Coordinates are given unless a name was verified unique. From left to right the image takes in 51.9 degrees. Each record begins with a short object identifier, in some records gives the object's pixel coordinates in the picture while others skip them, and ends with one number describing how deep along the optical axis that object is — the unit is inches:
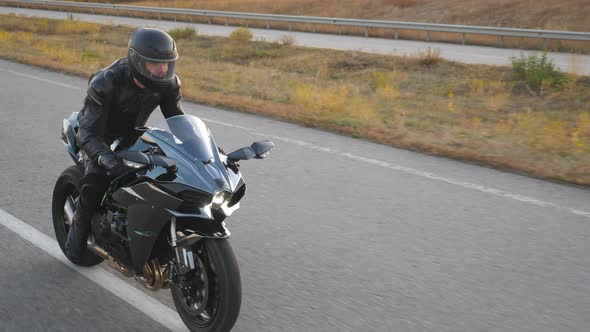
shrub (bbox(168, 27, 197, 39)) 919.7
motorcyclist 140.8
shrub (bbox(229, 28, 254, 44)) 836.0
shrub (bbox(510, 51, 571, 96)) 477.7
